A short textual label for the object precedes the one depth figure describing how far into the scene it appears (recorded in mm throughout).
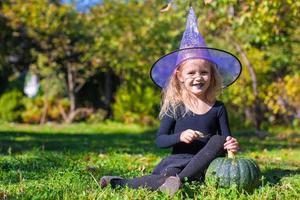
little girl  4371
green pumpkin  4078
